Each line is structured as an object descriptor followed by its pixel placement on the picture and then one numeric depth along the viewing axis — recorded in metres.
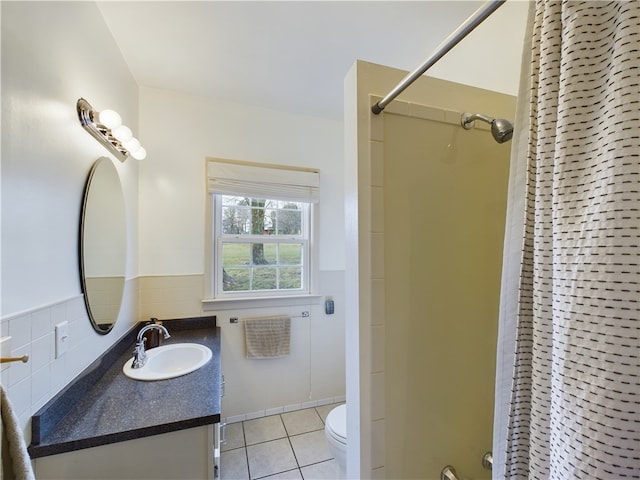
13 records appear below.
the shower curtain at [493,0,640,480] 0.37
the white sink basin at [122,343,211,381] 1.52
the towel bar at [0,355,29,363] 0.67
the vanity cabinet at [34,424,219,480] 0.91
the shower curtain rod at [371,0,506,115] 0.56
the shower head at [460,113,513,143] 0.93
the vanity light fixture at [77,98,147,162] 1.24
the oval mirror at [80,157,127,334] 1.25
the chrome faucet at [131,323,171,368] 1.43
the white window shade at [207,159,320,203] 2.20
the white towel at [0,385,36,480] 0.61
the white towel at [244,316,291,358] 2.25
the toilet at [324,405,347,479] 1.41
